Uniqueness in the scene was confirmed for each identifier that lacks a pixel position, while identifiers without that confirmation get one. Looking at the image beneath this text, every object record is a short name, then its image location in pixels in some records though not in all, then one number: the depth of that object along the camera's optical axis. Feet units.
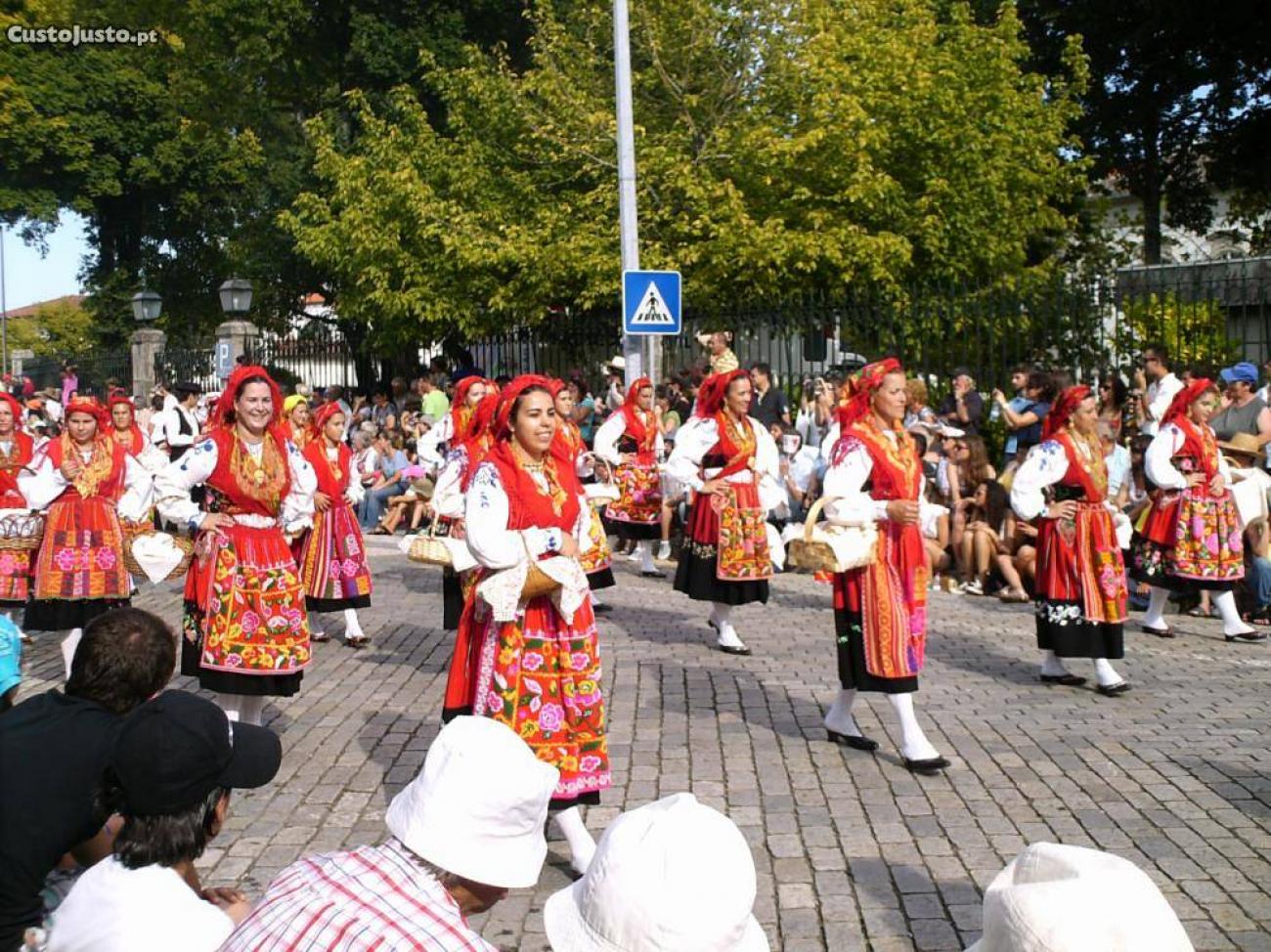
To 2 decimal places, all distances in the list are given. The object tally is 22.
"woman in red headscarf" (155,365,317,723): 22.86
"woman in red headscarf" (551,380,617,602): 32.60
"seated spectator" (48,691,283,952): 8.88
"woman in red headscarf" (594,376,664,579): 43.52
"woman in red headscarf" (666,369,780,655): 31.96
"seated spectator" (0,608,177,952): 10.53
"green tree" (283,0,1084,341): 64.64
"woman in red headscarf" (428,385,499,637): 22.11
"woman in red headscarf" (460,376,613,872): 18.03
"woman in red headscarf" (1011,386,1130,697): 26.84
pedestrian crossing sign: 44.62
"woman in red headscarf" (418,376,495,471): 32.81
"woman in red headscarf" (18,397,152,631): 29.66
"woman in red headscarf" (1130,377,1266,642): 31.81
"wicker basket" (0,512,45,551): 30.35
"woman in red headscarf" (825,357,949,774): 22.15
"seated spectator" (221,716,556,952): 7.73
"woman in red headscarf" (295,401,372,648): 33.96
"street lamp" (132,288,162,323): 91.91
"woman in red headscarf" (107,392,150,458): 40.60
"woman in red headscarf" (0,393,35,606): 31.27
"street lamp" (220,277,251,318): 80.28
